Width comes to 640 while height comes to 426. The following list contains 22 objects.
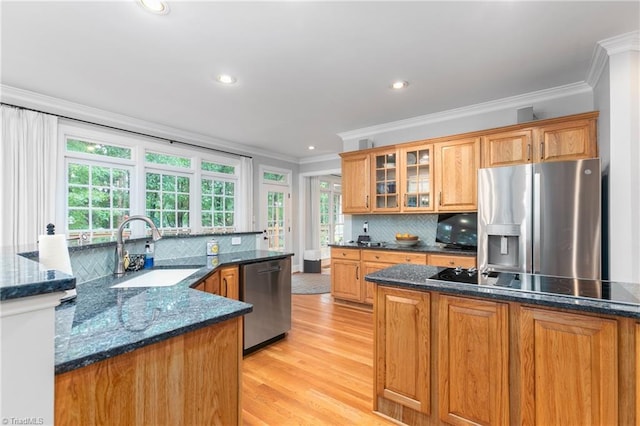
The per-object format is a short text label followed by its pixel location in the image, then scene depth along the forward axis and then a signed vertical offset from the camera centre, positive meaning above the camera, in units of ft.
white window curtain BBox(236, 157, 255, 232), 18.56 +0.94
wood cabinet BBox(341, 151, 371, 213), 14.37 +1.50
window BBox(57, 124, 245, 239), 12.21 +1.40
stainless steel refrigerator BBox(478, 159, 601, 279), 8.11 -0.19
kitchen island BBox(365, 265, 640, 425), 4.17 -2.29
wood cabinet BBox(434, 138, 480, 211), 11.46 +1.55
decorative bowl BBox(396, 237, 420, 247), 13.47 -1.35
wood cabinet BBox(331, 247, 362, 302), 13.83 -2.98
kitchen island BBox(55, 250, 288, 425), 2.75 -1.57
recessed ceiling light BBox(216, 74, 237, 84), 9.51 +4.41
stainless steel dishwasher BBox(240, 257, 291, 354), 9.05 -2.84
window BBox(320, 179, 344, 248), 25.95 -0.03
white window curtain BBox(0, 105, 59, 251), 10.15 +1.43
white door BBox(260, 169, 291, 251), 20.53 +0.27
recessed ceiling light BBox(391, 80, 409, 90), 9.92 +4.38
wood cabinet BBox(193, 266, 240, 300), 7.59 -1.91
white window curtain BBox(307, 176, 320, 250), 24.11 +0.06
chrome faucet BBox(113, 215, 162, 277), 6.70 -0.71
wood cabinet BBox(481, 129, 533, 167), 10.31 +2.32
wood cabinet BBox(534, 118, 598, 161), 9.26 +2.33
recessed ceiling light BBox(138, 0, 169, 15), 6.18 +4.43
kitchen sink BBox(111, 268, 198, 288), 5.86 -1.44
